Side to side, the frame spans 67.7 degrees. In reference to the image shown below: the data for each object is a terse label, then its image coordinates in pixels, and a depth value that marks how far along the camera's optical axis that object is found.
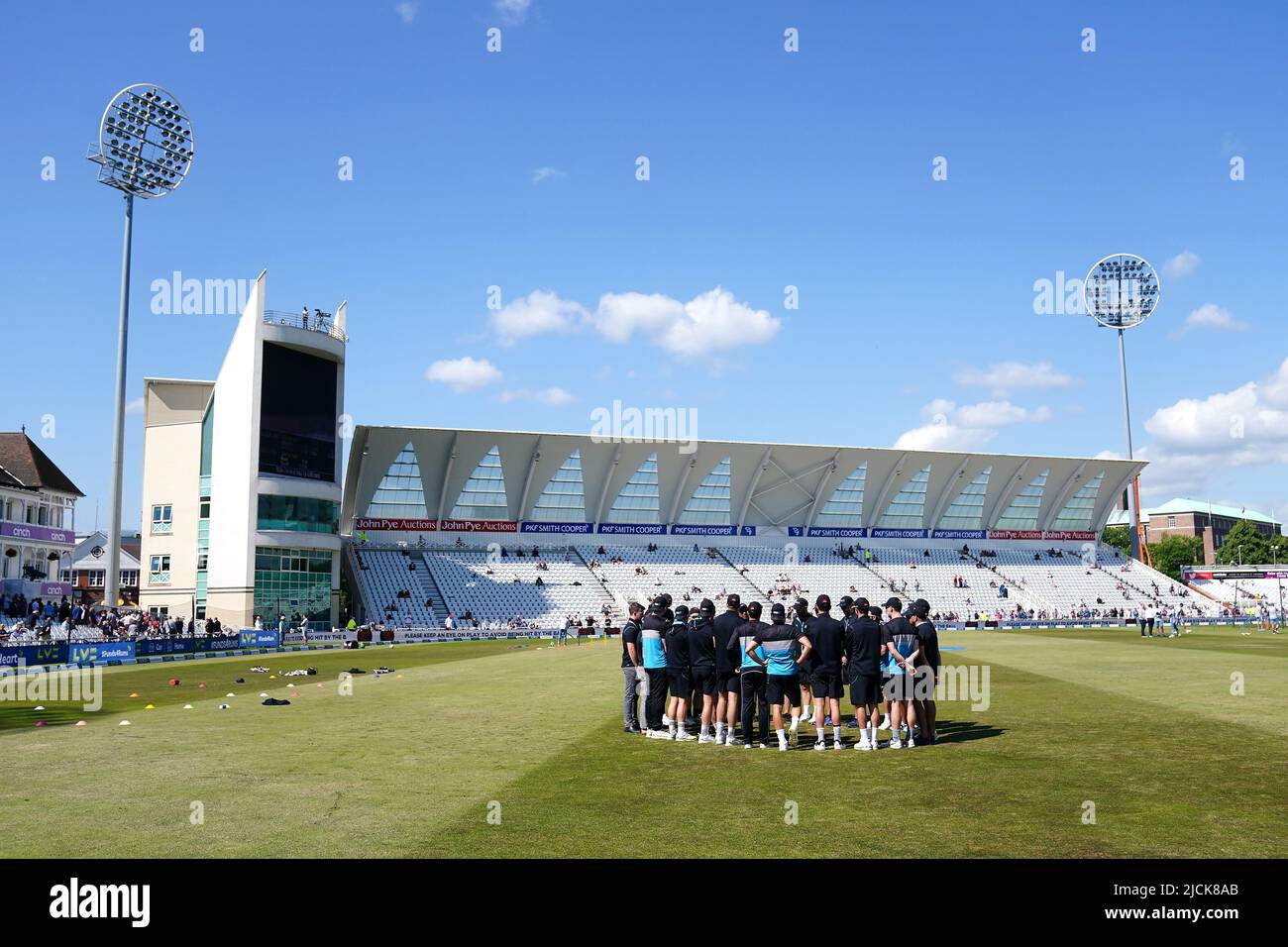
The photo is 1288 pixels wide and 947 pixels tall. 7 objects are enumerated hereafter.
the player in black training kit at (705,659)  14.50
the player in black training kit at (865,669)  13.70
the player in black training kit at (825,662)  13.88
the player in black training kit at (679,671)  14.69
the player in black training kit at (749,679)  14.16
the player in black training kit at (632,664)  15.17
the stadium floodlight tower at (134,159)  51.81
